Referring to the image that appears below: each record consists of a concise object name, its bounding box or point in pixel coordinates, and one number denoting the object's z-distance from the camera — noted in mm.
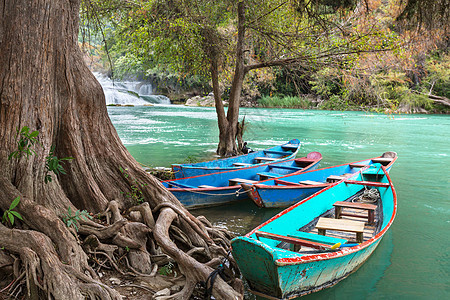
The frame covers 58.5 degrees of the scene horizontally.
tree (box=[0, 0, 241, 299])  3949
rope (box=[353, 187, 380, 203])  8675
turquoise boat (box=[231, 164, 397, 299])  4398
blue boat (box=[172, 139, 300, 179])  10344
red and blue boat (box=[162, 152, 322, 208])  9000
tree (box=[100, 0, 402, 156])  11711
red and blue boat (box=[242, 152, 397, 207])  8674
